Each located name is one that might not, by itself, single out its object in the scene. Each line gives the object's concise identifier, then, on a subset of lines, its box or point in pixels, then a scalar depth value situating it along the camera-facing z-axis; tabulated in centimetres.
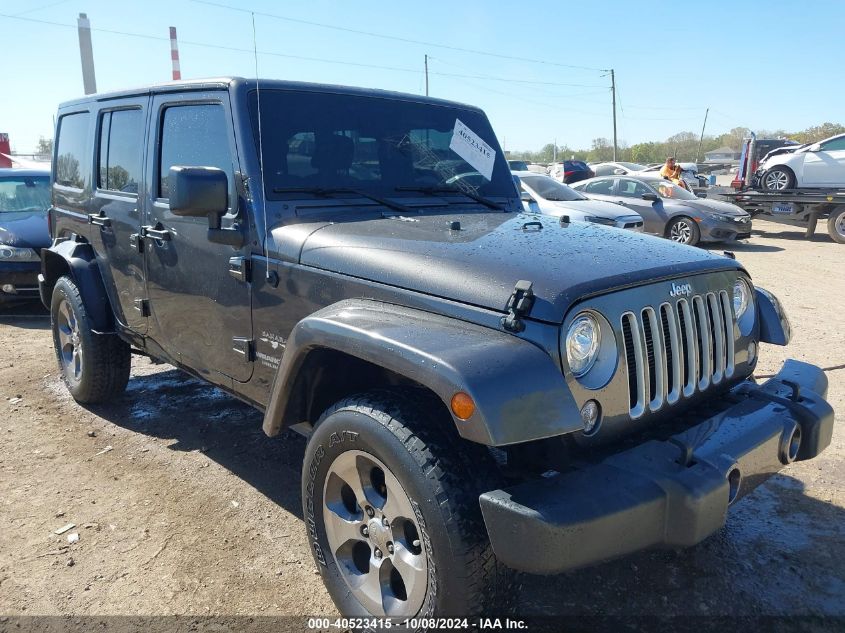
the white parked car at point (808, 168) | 1548
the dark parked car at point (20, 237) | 779
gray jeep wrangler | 208
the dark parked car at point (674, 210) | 1334
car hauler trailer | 1488
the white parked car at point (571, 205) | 1087
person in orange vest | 1648
